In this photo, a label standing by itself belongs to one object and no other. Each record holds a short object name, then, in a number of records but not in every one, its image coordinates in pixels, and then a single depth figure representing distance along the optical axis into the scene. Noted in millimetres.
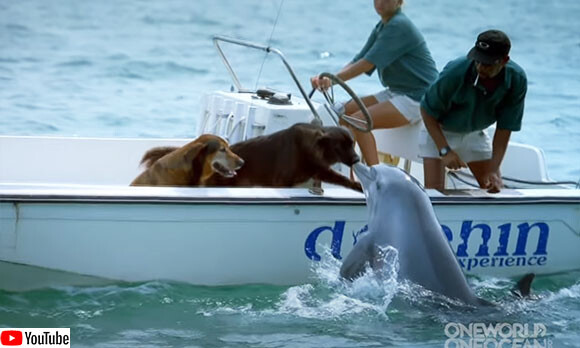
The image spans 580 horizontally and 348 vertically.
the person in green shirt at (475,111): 12633
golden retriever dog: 12680
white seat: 14727
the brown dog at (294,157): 12664
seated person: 13969
